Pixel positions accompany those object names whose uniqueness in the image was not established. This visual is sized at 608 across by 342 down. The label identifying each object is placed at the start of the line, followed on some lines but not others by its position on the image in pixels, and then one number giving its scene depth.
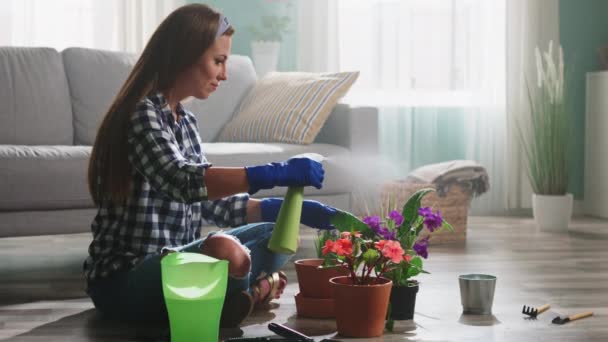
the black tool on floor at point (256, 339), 1.82
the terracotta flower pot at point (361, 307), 1.94
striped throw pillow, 3.52
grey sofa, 2.87
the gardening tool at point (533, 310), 2.22
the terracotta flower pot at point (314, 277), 2.19
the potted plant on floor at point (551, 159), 4.15
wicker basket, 3.80
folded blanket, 3.91
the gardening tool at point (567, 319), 2.15
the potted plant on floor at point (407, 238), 2.07
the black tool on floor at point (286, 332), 1.86
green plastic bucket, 1.79
